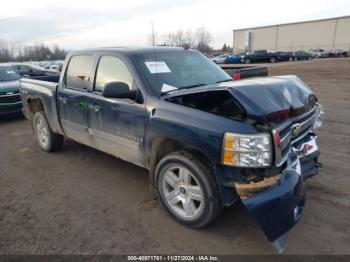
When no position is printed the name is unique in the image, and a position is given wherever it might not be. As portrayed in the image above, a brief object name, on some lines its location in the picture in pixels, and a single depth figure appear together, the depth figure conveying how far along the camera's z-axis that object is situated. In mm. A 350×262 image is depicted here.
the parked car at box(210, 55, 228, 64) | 45488
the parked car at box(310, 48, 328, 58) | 53062
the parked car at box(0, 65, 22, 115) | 8742
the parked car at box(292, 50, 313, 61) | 45500
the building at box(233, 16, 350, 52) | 72938
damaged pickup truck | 2596
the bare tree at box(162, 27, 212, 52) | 97394
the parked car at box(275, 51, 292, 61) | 42656
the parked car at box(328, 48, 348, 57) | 53062
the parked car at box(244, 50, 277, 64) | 41656
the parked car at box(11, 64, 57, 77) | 14750
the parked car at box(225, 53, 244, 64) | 42569
